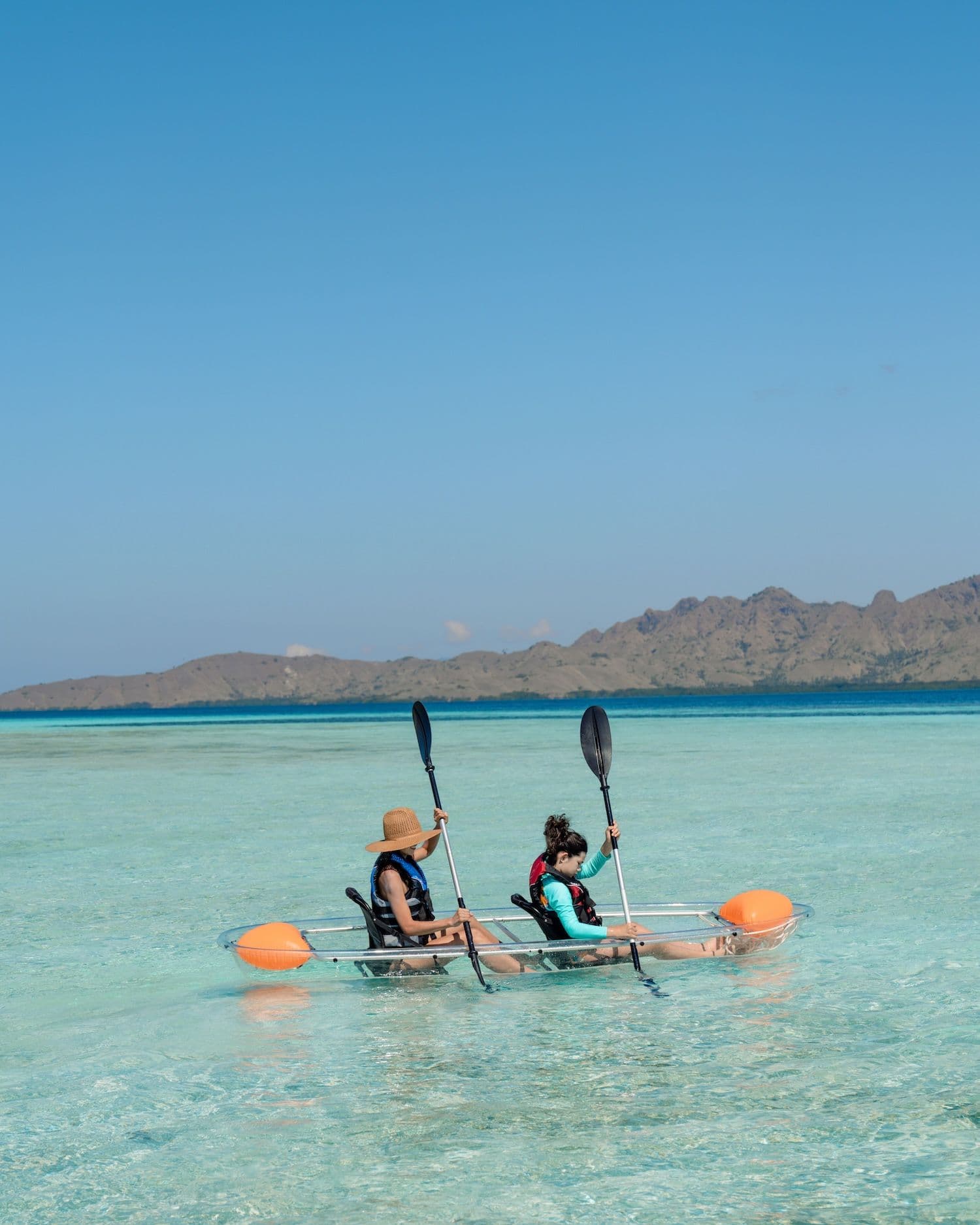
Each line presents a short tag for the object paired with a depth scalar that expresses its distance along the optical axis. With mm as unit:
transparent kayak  9453
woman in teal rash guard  9500
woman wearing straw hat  9523
